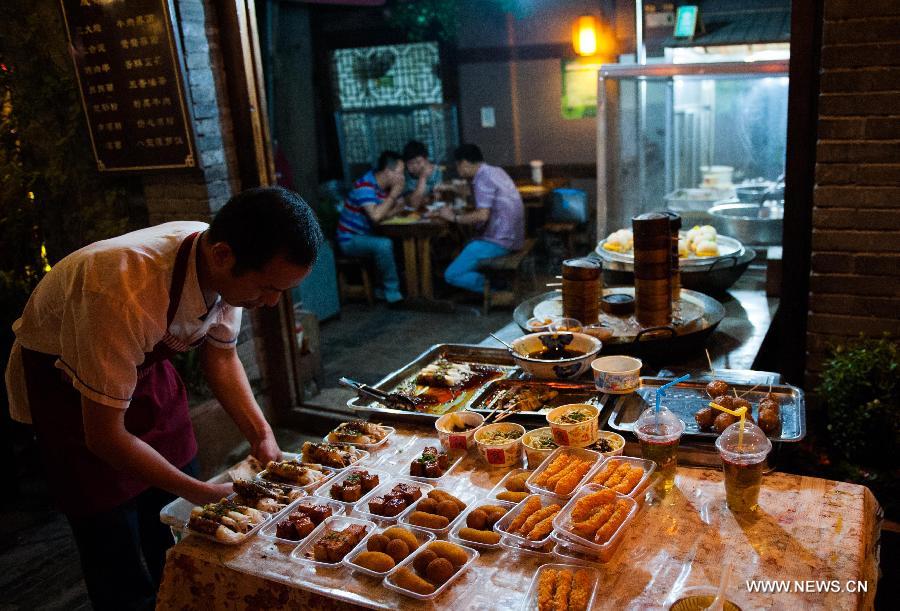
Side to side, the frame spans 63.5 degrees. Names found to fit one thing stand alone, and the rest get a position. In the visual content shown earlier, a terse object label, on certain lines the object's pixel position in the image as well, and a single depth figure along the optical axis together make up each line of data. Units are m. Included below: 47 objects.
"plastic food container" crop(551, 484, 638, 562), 2.18
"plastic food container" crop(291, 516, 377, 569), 2.36
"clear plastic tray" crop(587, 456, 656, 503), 2.44
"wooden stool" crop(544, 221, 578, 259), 10.60
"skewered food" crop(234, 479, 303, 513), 2.66
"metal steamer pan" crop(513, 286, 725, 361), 3.63
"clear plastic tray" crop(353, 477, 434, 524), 2.54
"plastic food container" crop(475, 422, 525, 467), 2.81
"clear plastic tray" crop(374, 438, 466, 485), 2.92
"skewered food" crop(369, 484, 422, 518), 2.57
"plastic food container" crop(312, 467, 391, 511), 2.79
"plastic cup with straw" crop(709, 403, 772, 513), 2.37
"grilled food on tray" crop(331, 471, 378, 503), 2.68
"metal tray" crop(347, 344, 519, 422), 3.30
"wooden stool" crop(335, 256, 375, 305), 10.14
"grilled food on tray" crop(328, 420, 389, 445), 3.12
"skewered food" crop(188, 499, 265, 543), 2.49
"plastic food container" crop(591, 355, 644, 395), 3.11
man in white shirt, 2.51
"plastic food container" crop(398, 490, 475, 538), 2.41
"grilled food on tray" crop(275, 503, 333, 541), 2.47
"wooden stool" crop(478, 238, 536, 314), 9.15
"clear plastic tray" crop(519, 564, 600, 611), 2.04
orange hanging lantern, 9.39
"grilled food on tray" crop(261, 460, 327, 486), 2.83
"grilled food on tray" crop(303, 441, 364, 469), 2.95
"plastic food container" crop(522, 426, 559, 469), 2.79
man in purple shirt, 9.49
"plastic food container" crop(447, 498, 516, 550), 2.33
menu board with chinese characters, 5.19
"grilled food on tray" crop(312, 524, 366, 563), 2.33
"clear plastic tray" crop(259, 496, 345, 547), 2.50
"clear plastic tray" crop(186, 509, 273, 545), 2.49
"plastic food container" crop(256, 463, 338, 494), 2.78
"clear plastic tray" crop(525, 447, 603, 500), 2.53
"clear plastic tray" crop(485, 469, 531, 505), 2.60
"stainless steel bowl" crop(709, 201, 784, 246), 5.48
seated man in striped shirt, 10.01
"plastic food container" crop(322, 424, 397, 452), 3.07
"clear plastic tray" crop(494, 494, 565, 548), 2.27
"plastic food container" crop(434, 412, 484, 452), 2.96
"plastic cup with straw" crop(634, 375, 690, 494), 2.59
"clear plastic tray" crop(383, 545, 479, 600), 2.11
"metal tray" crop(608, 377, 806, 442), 2.79
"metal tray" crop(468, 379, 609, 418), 3.18
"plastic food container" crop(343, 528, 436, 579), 2.24
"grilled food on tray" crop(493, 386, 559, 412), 3.17
